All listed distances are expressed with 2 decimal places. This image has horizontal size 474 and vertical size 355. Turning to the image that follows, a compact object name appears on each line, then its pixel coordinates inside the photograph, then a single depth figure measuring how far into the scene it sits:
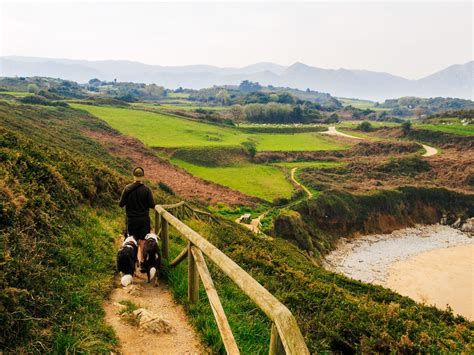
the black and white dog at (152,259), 7.46
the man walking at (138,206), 8.05
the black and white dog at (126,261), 7.45
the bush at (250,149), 69.75
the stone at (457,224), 53.26
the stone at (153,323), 5.68
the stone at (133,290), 7.01
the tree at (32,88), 111.40
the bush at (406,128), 96.49
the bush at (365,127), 115.85
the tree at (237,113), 128.25
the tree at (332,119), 144.48
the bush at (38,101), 71.62
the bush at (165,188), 38.34
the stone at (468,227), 52.47
